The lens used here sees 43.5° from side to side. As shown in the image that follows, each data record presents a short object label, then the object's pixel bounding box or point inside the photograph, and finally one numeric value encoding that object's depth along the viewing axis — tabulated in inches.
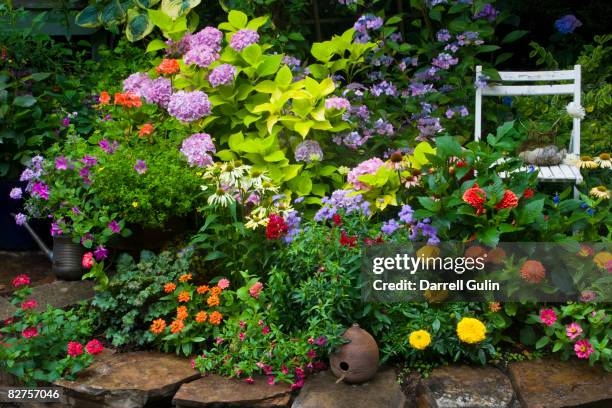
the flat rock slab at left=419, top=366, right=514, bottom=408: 109.3
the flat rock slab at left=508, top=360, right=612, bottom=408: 109.0
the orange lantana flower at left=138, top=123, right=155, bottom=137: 154.0
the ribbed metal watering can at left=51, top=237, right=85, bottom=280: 150.6
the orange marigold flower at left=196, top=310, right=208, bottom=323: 125.1
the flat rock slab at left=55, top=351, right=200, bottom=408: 116.4
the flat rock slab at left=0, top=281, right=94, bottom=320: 140.8
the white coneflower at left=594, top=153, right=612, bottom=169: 141.2
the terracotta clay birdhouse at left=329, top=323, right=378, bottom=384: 112.4
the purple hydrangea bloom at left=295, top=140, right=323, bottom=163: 150.9
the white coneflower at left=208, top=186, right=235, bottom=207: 131.8
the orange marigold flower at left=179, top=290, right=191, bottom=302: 127.3
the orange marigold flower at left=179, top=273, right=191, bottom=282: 129.2
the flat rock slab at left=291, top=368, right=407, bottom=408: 109.6
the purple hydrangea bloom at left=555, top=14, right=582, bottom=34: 195.3
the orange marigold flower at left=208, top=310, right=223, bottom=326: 124.9
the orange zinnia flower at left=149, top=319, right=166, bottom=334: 125.9
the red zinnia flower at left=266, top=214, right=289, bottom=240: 119.3
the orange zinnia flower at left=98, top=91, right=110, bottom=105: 157.2
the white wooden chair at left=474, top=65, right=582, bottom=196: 161.3
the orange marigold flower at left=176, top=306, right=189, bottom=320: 125.4
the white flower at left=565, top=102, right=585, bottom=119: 157.0
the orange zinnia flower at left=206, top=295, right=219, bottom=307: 126.7
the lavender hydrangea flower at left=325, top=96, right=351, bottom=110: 153.9
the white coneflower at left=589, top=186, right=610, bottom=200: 130.6
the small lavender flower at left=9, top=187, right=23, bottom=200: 149.4
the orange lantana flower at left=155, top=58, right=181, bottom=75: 157.0
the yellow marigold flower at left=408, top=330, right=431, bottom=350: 112.7
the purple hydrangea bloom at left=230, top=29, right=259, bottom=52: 161.0
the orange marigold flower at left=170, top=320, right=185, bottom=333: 124.3
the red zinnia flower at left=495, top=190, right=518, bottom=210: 119.3
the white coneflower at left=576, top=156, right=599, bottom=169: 141.3
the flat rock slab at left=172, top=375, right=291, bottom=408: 112.4
